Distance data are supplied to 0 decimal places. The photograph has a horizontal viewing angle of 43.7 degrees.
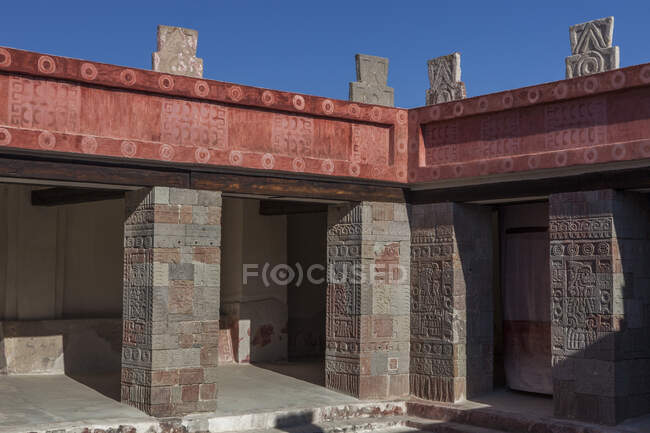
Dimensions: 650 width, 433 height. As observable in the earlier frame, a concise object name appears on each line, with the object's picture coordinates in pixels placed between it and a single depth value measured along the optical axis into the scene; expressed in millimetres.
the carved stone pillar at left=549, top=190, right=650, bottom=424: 6449
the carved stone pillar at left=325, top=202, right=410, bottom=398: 7641
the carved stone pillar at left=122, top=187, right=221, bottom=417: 6520
